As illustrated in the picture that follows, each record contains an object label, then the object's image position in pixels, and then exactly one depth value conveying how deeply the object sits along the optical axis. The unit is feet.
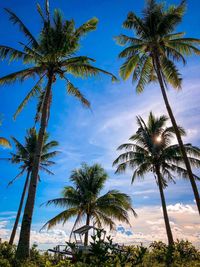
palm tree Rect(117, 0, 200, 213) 38.20
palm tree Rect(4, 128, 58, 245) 66.87
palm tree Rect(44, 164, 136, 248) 60.50
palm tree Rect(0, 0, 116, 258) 35.32
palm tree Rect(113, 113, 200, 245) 52.68
